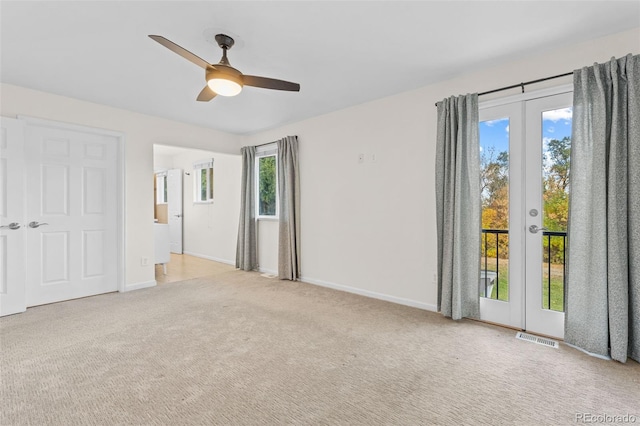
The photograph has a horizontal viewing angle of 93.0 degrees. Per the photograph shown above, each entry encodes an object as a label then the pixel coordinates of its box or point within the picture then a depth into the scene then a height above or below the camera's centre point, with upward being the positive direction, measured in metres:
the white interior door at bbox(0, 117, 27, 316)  3.15 -0.04
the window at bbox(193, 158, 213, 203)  6.56 +0.71
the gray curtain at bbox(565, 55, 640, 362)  2.15 -0.01
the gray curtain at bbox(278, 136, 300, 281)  4.65 +0.03
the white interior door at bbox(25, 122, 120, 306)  3.45 +0.01
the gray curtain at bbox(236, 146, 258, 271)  5.34 -0.04
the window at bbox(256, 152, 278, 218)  5.29 +0.50
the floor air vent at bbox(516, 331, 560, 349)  2.46 -1.07
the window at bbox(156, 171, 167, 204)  7.81 +0.68
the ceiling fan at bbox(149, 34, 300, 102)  2.23 +1.05
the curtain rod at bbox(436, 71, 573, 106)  2.53 +1.14
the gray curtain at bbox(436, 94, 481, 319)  2.91 +0.07
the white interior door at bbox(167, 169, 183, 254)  7.30 +0.15
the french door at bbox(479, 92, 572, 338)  2.59 +0.02
